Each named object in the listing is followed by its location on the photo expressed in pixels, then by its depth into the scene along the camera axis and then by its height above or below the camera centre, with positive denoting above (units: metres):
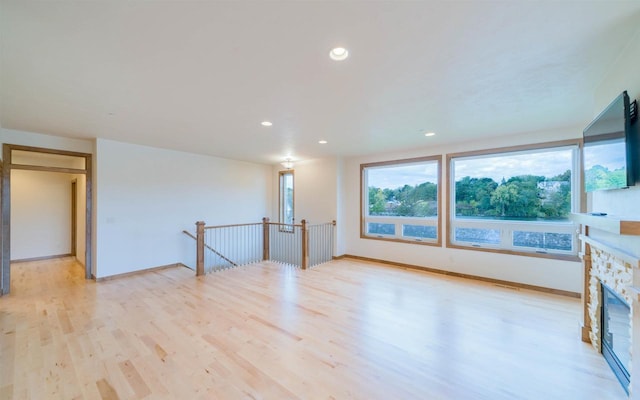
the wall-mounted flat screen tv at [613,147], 1.88 +0.45
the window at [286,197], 7.98 +0.10
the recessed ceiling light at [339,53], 2.00 +1.19
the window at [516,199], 4.22 +0.02
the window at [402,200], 5.59 +0.00
